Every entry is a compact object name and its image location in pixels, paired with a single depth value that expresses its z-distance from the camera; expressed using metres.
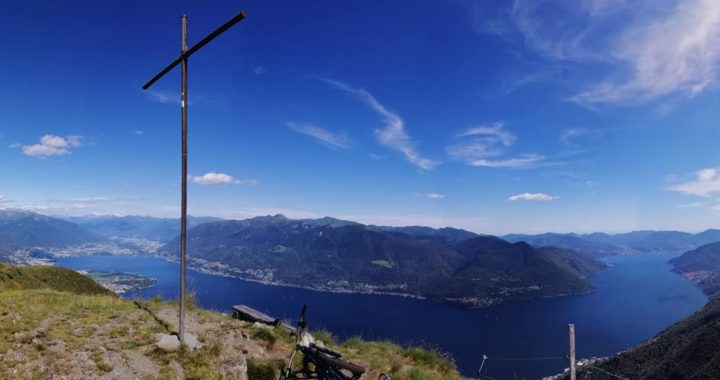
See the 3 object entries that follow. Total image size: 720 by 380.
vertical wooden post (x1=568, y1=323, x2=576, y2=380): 16.02
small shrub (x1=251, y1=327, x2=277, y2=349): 15.11
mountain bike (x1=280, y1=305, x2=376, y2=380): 9.93
